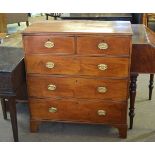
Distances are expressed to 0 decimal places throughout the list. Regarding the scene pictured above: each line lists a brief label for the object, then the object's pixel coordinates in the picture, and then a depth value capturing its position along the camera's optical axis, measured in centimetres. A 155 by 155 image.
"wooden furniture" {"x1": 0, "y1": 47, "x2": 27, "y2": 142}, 187
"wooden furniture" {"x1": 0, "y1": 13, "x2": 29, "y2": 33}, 537
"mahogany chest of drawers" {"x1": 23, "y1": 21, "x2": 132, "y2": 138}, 192
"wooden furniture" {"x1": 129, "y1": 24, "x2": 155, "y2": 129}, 198
